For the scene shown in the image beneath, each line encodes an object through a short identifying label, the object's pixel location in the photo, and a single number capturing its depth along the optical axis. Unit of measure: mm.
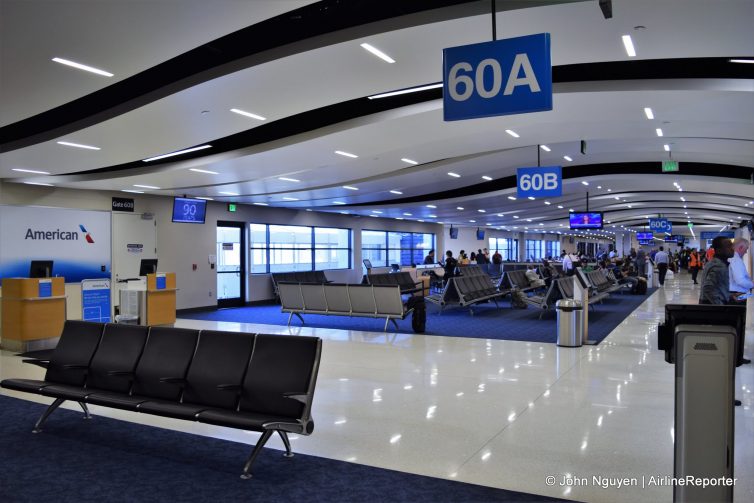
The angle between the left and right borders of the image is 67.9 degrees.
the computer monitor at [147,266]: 12905
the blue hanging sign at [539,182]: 12742
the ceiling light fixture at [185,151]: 11189
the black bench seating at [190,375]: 4301
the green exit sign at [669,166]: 15562
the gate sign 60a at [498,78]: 4371
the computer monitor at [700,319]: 3090
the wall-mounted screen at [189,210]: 15609
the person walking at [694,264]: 27984
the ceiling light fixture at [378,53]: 5803
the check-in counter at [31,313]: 10008
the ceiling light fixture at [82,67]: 5470
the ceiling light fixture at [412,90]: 7814
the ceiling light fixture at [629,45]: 5809
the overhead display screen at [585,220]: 23662
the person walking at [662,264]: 26433
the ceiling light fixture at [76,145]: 8953
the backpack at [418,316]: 11711
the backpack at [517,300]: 16438
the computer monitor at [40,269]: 11531
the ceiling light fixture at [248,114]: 7690
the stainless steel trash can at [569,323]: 9648
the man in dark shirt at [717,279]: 6859
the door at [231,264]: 19047
